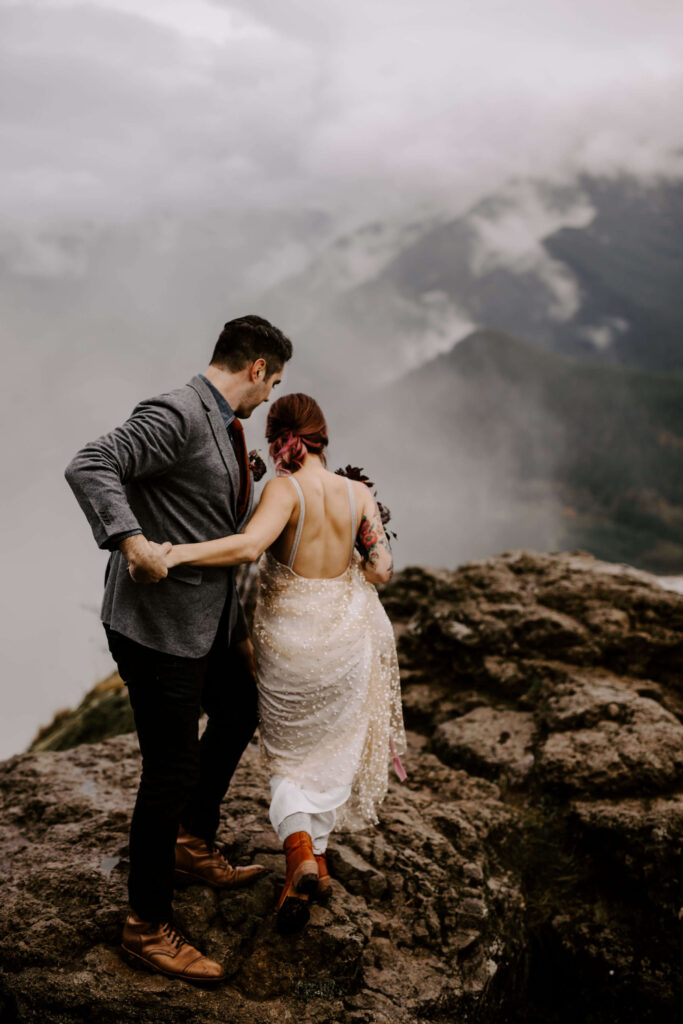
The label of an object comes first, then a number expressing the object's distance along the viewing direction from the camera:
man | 3.35
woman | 4.03
